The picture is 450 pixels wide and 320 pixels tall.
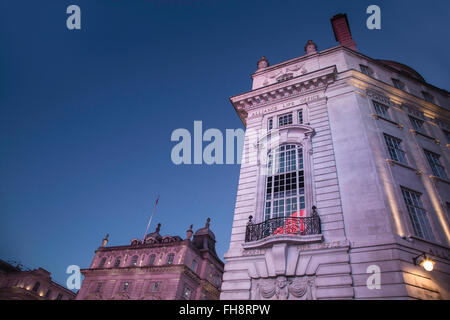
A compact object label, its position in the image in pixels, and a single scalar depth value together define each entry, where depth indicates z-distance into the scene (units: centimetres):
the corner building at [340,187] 1168
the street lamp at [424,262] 1041
